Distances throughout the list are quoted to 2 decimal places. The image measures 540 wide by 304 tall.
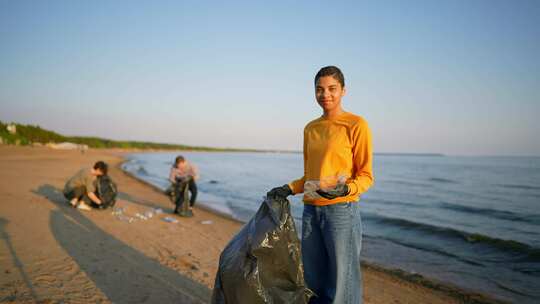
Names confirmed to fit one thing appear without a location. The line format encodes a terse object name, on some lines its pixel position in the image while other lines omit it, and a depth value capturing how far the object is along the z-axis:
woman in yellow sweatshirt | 1.91
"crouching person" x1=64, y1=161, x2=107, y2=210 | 6.81
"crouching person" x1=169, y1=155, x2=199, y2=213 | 7.27
